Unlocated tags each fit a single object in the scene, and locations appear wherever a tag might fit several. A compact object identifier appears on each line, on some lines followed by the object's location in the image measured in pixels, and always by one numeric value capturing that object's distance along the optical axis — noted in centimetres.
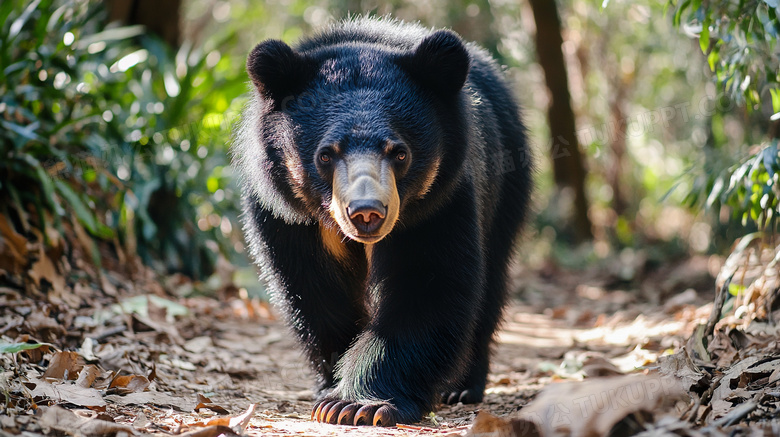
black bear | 678
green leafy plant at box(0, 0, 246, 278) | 1117
